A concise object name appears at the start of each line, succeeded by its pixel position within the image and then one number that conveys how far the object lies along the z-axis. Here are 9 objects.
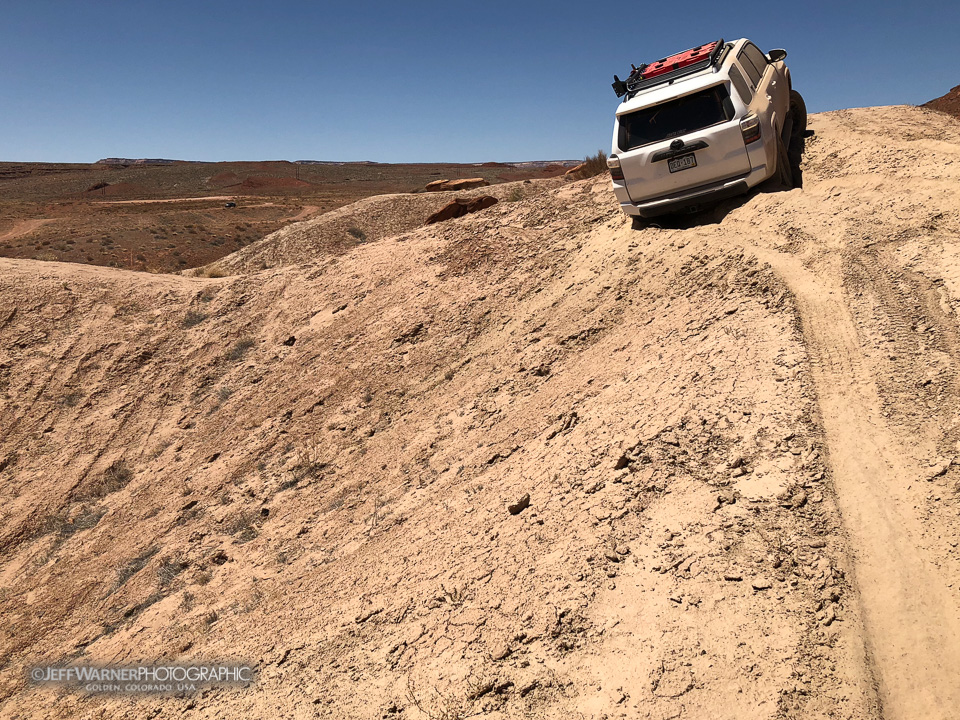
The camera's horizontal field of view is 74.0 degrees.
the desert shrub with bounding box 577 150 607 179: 16.08
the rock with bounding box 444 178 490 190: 26.27
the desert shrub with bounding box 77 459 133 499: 9.77
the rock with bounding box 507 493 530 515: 5.56
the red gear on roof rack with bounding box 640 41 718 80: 8.39
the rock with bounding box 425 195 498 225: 14.07
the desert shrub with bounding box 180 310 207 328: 12.66
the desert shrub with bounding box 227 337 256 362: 11.58
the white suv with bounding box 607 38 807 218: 7.59
